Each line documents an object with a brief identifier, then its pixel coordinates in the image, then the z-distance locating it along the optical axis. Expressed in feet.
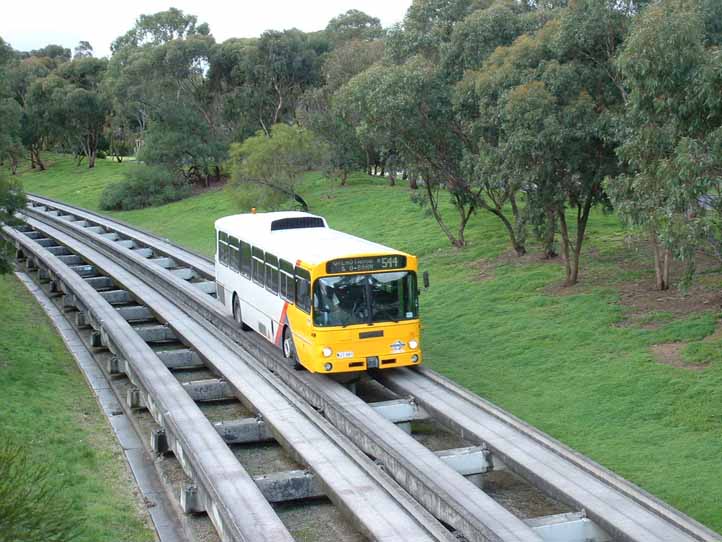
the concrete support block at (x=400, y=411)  56.65
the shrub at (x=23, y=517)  26.68
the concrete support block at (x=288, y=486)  44.98
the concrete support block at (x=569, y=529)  38.96
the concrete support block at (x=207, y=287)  99.33
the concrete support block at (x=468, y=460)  47.60
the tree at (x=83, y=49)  412.87
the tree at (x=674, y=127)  55.42
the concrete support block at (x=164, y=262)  116.97
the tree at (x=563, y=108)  74.59
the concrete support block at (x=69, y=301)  95.21
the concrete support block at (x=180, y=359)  71.41
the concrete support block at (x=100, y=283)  107.76
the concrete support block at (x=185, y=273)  110.13
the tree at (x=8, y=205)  73.92
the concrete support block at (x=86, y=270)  114.11
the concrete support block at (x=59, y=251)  129.88
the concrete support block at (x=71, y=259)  121.90
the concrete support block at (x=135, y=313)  88.94
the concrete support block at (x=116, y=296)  96.42
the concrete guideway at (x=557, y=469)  37.91
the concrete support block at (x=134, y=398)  62.80
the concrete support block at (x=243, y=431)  53.26
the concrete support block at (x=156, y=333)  80.07
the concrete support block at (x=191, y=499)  44.34
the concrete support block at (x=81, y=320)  88.83
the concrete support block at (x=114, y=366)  72.54
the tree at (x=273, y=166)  145.89
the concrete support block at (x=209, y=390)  62.28
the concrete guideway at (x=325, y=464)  39.81
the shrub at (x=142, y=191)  189.98
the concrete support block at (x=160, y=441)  53.16
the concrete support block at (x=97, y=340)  80.28
